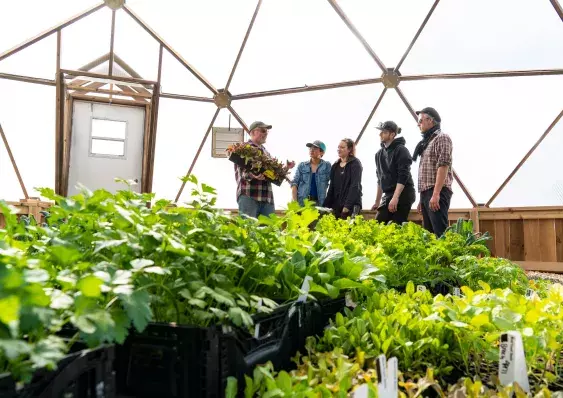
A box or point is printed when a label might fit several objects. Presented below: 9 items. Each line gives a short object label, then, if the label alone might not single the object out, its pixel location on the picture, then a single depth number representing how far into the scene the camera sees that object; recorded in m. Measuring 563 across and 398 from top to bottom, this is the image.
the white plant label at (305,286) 1.30
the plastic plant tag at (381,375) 0.92
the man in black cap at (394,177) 4.36
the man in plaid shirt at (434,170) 4.02
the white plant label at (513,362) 1.02
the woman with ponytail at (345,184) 4.56
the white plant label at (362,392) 0.89
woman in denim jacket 5.00
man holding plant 4.27
